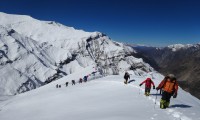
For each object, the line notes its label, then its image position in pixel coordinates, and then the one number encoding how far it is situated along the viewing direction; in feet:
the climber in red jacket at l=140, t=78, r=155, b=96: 41.26
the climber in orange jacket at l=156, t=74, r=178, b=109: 28.40
